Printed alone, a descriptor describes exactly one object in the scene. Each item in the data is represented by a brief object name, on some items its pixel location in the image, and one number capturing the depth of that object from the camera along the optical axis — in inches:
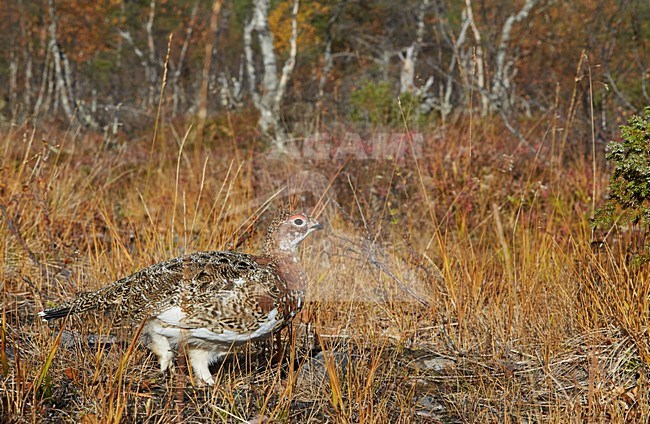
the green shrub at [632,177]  92.4
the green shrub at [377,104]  271.4
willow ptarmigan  89.8
